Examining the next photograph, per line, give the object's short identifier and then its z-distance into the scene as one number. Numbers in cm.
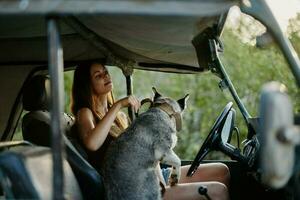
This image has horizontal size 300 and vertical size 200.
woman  445
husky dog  410
